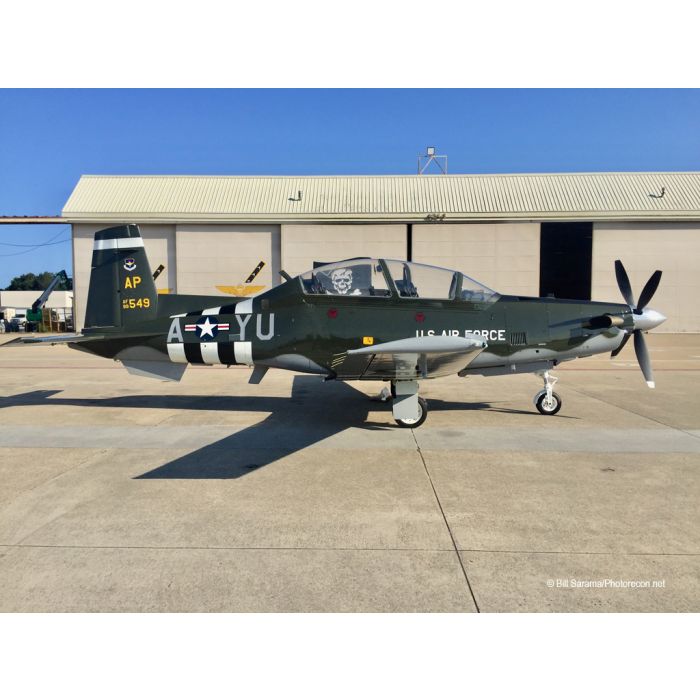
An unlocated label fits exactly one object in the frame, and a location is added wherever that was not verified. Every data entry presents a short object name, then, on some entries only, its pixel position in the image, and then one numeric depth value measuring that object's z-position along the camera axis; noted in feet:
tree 449.06
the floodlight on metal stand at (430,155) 120.16
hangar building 98.63
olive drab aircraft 24.11
